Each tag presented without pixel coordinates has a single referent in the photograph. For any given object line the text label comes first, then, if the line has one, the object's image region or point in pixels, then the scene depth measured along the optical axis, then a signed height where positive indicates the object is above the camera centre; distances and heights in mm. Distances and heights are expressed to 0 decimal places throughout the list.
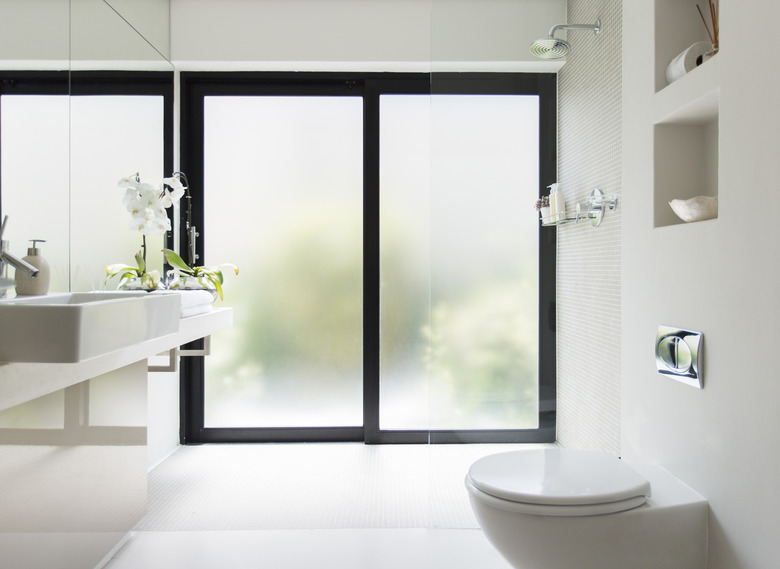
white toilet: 1239 -593
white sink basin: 1148 -112
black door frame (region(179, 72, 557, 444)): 3010 +598
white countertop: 1175 -242
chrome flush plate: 1383 -205
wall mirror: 1630 +623
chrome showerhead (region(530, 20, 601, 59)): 1887 +895
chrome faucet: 1446 +53
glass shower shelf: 1921 +243
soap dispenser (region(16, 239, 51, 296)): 1609 +13
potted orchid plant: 2352 +309
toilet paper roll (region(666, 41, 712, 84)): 1468 +668
